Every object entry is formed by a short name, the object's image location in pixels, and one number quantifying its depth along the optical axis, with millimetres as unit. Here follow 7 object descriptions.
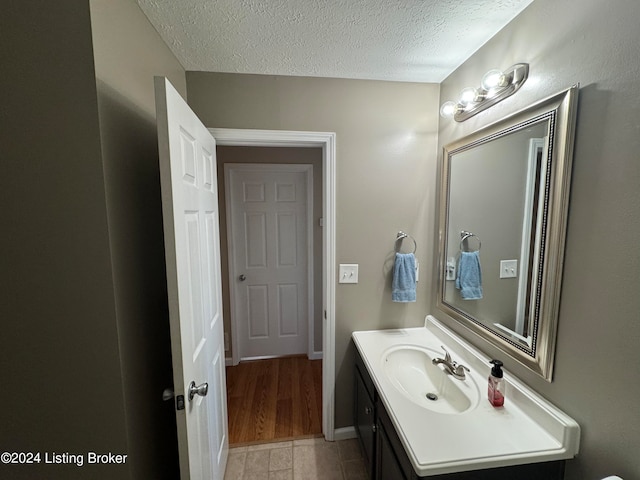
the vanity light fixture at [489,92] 1011
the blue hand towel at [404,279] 1565
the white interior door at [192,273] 814
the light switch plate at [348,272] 1617
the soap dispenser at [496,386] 999
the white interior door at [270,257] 2496
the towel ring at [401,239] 1623
